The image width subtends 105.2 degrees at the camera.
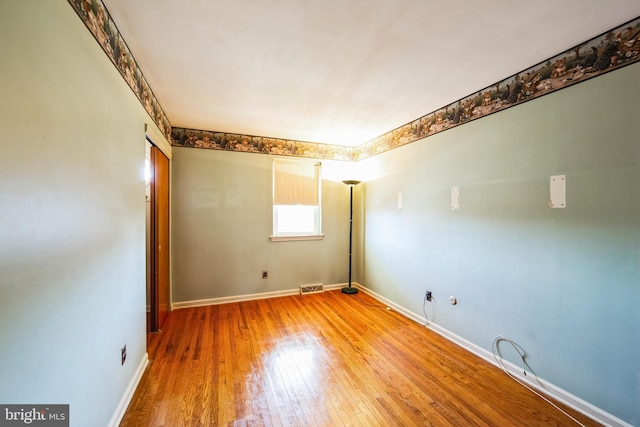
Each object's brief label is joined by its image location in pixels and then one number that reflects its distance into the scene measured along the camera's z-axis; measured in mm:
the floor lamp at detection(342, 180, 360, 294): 4149
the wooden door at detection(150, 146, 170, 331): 2730
